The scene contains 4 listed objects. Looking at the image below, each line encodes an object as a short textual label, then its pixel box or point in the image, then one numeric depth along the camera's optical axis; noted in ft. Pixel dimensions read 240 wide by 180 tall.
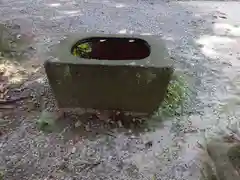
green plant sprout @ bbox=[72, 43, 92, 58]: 8.26
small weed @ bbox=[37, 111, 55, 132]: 7.89
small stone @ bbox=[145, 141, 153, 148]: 7.44
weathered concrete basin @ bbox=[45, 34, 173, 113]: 7.27
